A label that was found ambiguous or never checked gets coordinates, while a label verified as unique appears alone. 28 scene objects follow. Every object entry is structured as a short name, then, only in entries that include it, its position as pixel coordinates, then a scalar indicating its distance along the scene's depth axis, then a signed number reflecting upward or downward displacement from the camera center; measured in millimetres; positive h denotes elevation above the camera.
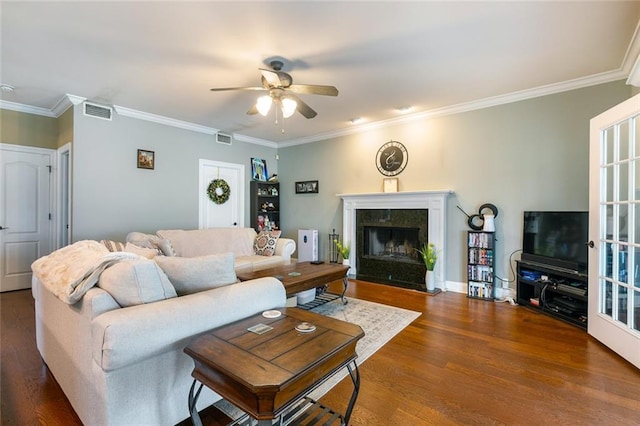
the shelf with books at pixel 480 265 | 3910 -692
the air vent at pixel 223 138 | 5526 +1422
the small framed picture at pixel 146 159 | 4531 +842
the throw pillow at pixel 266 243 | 4652 -483
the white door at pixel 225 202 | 5348 +270
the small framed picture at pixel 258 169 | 6090 +920
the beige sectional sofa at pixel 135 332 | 1346 -599
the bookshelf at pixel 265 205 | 6008 +161
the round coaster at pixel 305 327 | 1512 -603
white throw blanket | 1550 -341
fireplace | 4383 -329
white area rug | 2354 -1157
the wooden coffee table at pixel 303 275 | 3047 -697
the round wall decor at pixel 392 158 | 4836 +929
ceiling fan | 2838 +1231
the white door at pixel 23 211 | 4254 +15
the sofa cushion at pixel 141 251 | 2816 -384
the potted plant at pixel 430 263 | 4273 -723
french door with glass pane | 2355 -131
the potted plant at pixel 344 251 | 5168 -677
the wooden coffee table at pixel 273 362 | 1104 -619
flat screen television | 3160 -290
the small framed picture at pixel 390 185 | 4852 +476
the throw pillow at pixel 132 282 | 1521 -370
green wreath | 5398 +414
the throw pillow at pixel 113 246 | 3076 -359
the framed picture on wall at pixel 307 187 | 5953 +545
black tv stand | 3045 -869
